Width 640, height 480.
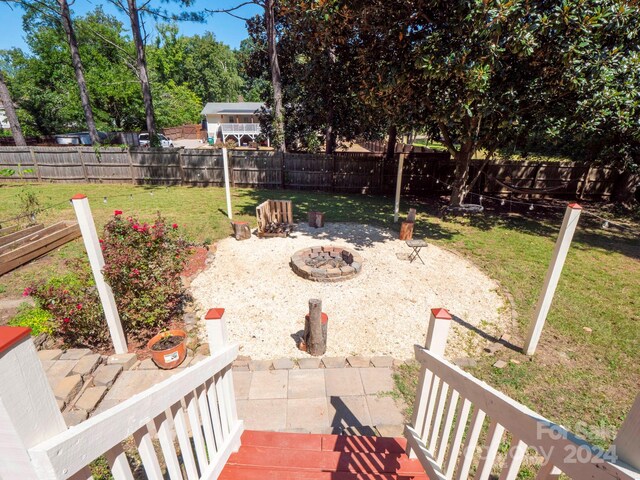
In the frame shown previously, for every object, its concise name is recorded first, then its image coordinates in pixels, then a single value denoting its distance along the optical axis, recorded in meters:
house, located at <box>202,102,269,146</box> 31.75
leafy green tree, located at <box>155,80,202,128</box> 28.69
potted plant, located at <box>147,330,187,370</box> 3.57
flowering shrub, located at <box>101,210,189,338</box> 3.76
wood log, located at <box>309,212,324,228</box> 8.54
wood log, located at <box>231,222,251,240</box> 7.68
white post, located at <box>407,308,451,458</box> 1.99
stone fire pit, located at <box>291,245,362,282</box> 5.94
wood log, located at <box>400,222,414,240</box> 7.79
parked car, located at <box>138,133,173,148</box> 24.57
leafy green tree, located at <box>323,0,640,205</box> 5.32
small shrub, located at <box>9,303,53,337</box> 4.12
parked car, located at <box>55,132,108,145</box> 20.44
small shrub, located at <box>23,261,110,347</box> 3.75
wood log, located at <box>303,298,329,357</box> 3.89
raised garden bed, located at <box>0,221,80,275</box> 5.95
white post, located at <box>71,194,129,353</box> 3.18
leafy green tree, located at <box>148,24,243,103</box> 35.19
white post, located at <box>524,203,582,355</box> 3.45
